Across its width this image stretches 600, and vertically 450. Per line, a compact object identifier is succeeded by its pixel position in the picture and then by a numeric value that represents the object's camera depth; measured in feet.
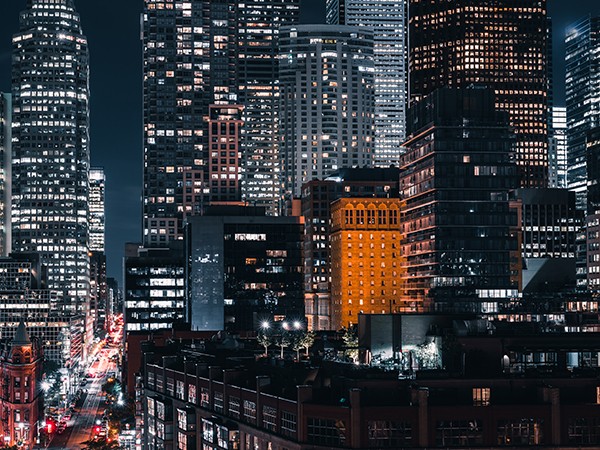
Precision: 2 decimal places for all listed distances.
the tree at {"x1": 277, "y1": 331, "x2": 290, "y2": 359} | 620.37
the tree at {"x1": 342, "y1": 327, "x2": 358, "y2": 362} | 580.30
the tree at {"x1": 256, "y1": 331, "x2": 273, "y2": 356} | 600.07
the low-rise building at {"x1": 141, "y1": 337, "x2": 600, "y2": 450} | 380.37
